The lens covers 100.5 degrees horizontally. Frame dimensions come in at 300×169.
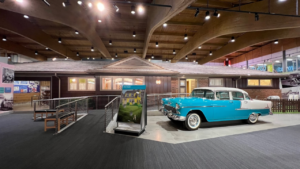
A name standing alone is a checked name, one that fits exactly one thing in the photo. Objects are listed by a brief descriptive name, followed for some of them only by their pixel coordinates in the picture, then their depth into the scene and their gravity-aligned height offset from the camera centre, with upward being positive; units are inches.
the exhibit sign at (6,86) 304.2 +3.8
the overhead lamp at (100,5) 262.2 +176.4
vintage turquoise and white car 195.2 -33.7
